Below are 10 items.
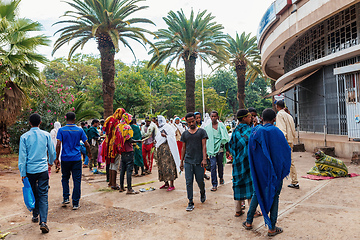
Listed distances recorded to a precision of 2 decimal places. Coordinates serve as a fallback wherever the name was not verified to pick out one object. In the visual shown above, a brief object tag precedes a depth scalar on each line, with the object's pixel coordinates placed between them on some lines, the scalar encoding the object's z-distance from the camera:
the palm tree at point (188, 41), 17.98
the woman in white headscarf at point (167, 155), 6.53
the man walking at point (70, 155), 5.29
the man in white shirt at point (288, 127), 5.83
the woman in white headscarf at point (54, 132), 9.73
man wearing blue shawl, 3.54
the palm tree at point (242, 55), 24.23
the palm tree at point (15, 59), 9.23
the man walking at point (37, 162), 4.19
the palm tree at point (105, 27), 13.17
